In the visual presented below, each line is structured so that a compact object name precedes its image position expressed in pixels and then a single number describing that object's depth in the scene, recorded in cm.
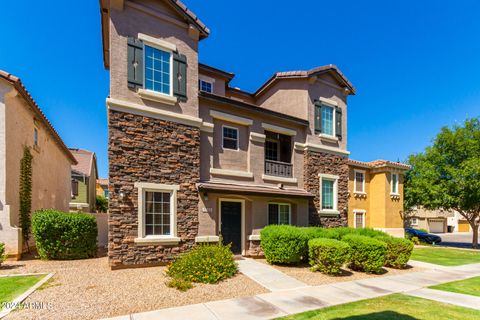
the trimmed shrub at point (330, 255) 1018
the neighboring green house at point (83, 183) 2555
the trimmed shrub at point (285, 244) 1111
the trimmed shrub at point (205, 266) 876
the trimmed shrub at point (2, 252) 927
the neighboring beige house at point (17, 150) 1052
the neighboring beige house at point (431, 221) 4491
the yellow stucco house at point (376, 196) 2134
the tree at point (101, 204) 3435
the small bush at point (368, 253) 1084
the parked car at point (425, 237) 2542
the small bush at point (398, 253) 1206
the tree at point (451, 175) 2133
